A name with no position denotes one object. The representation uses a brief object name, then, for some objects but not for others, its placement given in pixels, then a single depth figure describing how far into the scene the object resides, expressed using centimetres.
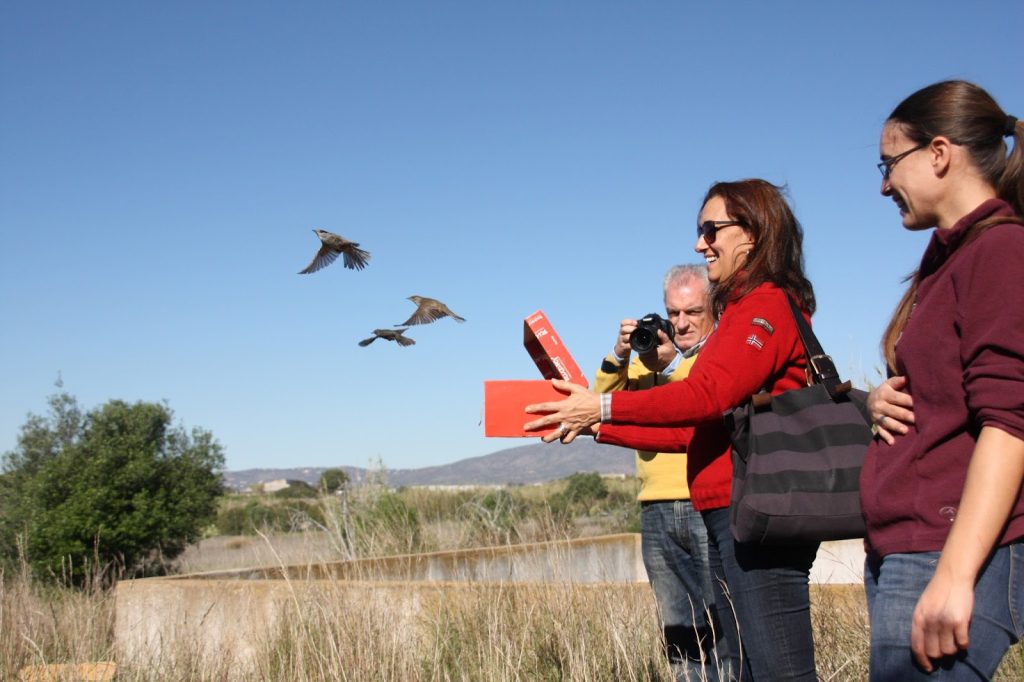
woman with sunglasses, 232
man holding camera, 354
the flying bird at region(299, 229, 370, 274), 458
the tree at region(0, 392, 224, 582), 1035
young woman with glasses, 160
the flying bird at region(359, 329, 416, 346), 371
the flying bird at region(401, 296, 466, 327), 413
